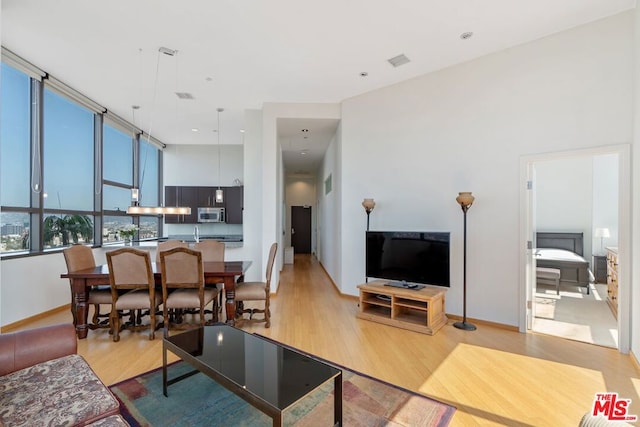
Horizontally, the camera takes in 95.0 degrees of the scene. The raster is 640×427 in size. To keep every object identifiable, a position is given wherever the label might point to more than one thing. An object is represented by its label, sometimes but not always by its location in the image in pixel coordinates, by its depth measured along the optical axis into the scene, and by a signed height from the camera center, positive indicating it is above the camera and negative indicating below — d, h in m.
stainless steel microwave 7.48 -0.07
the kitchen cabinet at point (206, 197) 7.66 +0.40
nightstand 5.55 -1.04
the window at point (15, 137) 3.61 +0.96
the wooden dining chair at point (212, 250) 4.34 -0.56
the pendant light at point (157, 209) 3.67 +0.04
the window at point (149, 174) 7.13 +0.99
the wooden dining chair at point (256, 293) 3.63 -1.00
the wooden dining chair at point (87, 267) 3.39 -0.70
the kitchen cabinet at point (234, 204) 7.73 +0.22
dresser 4.02 -0.95
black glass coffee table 1.52 -0.96
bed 5.12 -0.81
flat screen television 3.61 -0.57
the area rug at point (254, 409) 1.94 -1.38
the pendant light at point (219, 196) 5.22 +0.29
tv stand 3.51 -1.20
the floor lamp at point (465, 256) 3.61 -0.54
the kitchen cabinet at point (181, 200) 7.57 +0.32
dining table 3.30 -0.82
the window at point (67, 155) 4.28 +0.91
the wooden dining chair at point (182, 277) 3.18 -0.72
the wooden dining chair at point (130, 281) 3.19 -0.76
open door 3.48 -0.26
